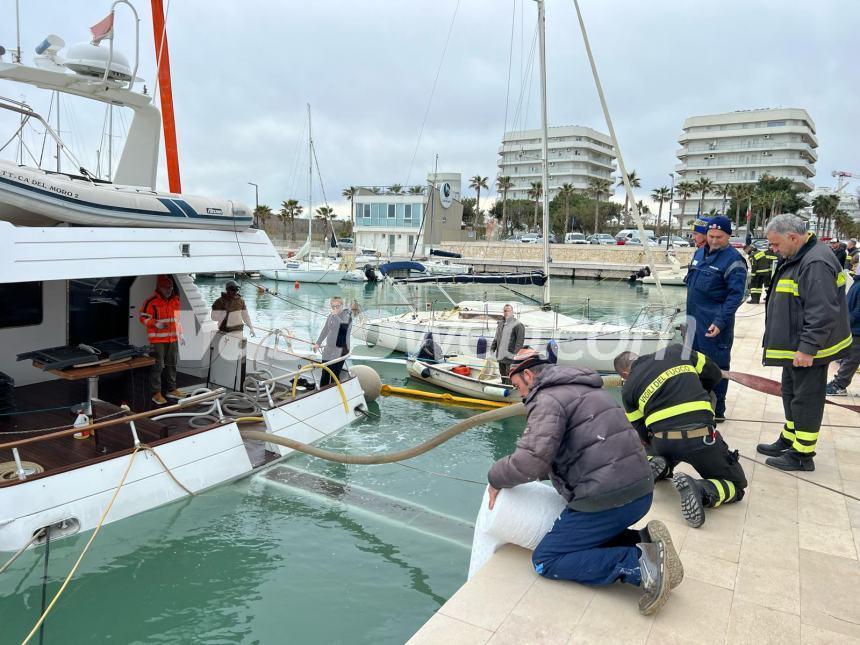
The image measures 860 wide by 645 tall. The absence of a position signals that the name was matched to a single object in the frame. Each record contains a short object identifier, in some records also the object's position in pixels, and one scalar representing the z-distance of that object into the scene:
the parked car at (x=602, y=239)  60.26
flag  7.53
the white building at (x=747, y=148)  90.62
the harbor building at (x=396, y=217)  60.88
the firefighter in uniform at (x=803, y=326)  4.64
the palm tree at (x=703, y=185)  79.88
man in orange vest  7.26
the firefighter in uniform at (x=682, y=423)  4.18
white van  59.11
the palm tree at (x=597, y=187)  82.79
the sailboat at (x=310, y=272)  41.53
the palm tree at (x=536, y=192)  78.07
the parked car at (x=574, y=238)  63.44
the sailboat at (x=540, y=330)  14.67
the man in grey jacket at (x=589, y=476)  3.22
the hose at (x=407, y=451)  4.82
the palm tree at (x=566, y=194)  76.99
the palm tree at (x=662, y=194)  86.88
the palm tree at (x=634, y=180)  94.05
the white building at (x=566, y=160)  106.88
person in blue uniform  6.10
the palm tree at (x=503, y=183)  80.19
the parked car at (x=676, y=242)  57.01
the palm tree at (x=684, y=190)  80.51
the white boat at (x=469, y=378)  11.86
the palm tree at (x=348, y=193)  86.05
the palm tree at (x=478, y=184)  87.81
